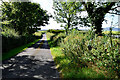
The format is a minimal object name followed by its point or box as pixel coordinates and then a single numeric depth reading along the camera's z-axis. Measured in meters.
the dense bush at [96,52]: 3.95
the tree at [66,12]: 21.67
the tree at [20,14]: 20.57
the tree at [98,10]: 11.88
